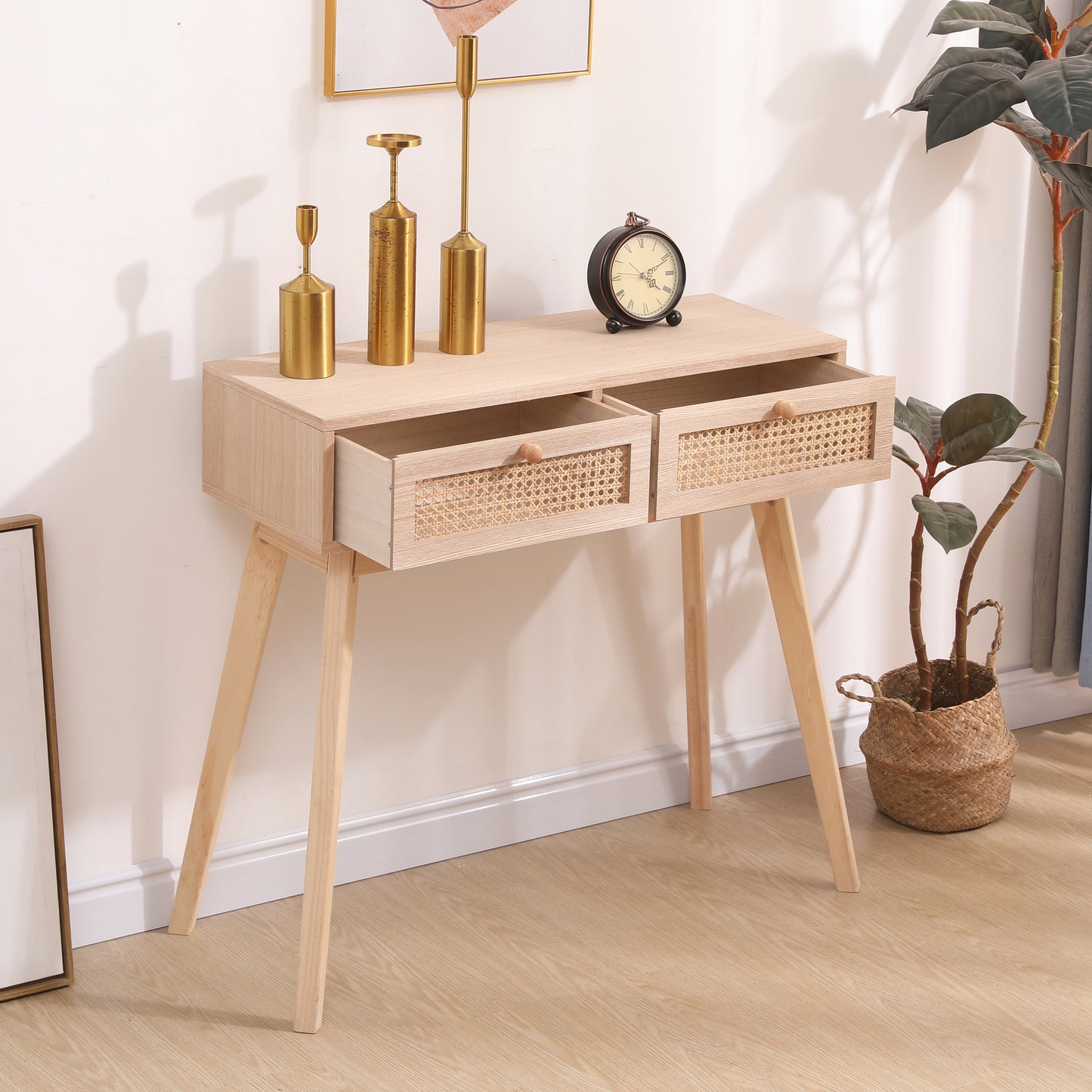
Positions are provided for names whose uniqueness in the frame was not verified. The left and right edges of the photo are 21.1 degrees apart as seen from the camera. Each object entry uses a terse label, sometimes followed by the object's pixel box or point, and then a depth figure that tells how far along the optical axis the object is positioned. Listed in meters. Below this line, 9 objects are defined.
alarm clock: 3.96
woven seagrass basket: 4.61
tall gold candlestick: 3.75
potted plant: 4.20
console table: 3.38
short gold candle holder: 3.55
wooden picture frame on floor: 3.68
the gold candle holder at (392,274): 3.60
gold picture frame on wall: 3.75
